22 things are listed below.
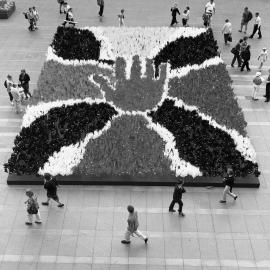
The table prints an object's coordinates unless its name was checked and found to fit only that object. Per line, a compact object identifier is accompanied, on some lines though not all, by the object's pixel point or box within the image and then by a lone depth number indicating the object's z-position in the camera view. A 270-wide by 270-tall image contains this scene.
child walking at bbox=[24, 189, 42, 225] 12.25
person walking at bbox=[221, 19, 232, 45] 23.87
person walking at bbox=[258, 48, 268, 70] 21.02
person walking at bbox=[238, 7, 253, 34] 24.95
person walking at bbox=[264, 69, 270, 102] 18.88
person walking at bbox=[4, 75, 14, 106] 17.91
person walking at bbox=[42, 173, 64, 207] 12.95
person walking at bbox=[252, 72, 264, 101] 18.66
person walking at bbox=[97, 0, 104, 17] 27.34
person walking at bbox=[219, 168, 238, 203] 13.19
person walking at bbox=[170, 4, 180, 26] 25.70
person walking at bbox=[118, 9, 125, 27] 25.55
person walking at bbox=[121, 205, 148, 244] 11.63
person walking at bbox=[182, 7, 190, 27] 25.50
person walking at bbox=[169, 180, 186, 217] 12.63
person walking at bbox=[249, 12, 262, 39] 24.41
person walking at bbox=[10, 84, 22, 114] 17.55
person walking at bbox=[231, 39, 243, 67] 21.41
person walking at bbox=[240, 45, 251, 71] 20.88
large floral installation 14.80
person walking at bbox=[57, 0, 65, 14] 27.82
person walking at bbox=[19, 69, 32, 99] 18.53
